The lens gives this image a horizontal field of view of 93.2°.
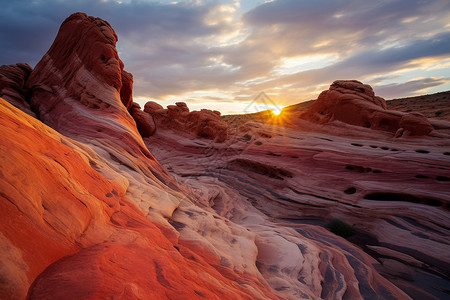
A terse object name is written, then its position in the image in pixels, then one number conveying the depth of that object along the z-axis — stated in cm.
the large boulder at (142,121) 2431
